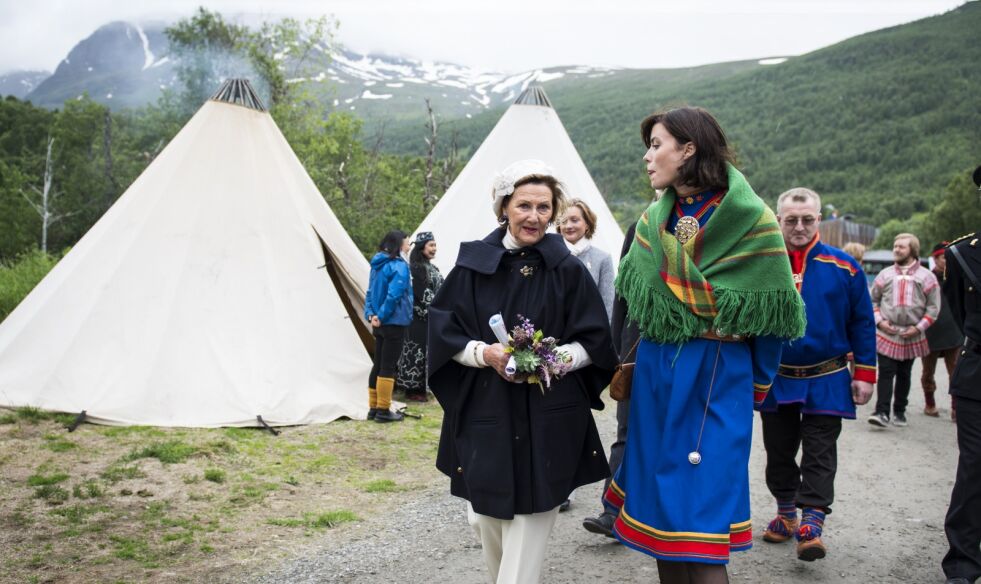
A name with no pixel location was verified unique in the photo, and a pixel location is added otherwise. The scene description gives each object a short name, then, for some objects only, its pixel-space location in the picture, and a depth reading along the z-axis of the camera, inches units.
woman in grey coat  203.8
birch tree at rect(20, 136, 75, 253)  1011.4
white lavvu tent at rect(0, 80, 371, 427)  275.4
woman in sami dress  102.7
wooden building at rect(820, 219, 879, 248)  1465.3
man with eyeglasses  161.5
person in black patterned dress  336.2
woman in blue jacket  296.2
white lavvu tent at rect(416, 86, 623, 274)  430.6
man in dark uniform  143.6
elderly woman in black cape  105.0
